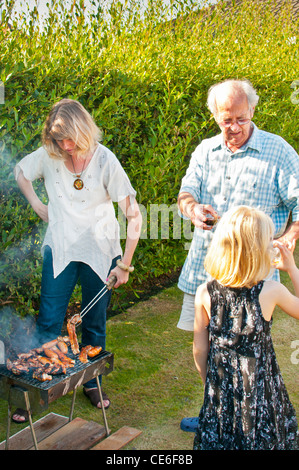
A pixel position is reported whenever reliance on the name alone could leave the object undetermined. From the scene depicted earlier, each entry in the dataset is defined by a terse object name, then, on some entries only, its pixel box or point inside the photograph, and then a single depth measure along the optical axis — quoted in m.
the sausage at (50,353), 2.81
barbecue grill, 2.54
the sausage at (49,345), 2.91
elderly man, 3.01
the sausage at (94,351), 2.94
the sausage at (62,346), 2.93
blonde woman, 3.17
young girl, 2.43
